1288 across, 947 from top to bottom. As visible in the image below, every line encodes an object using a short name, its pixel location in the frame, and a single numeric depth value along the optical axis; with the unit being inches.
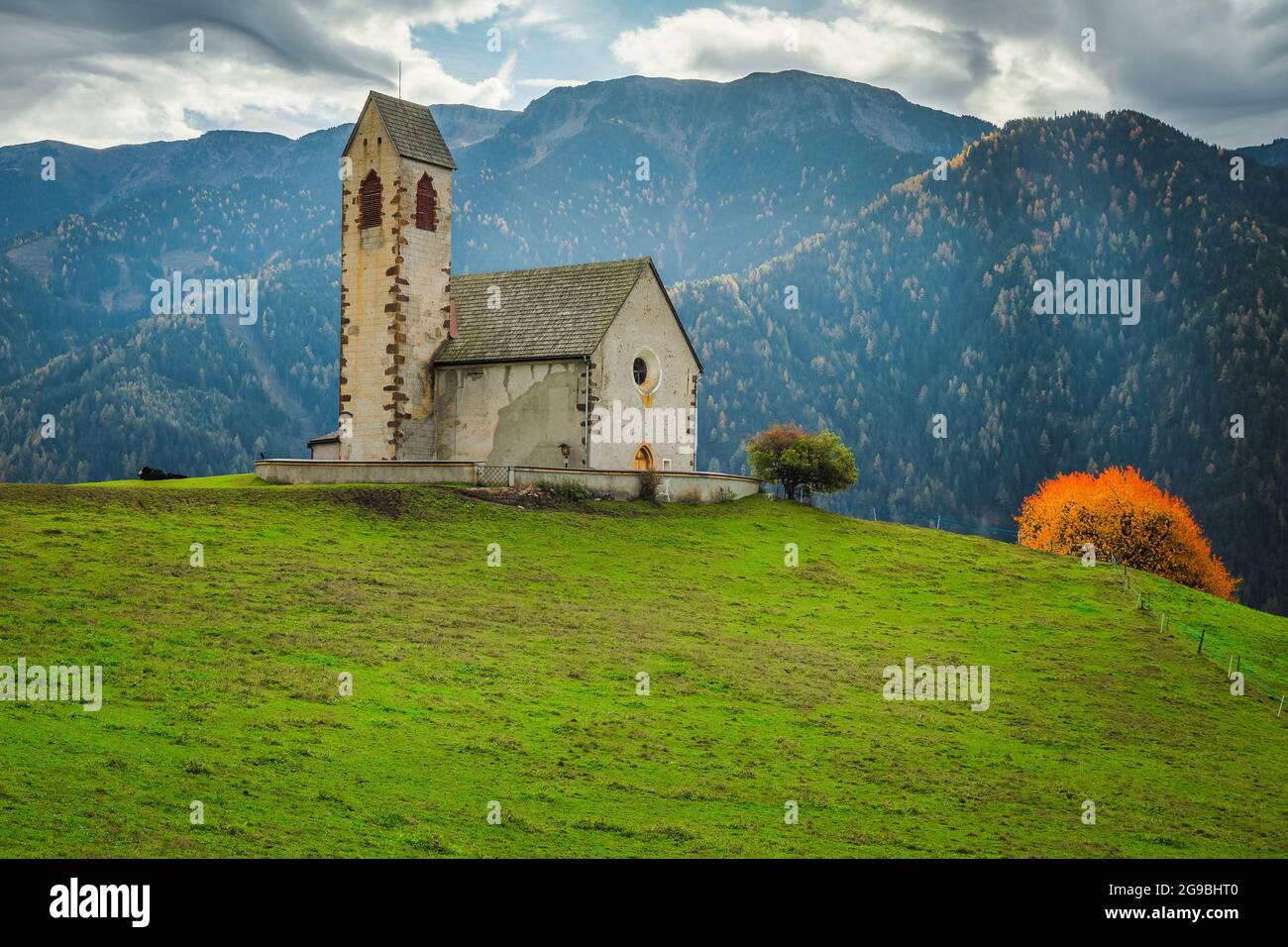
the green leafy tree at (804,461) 2129.7
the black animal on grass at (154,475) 2193.7
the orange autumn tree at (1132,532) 2928.2
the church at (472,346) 2050.9
